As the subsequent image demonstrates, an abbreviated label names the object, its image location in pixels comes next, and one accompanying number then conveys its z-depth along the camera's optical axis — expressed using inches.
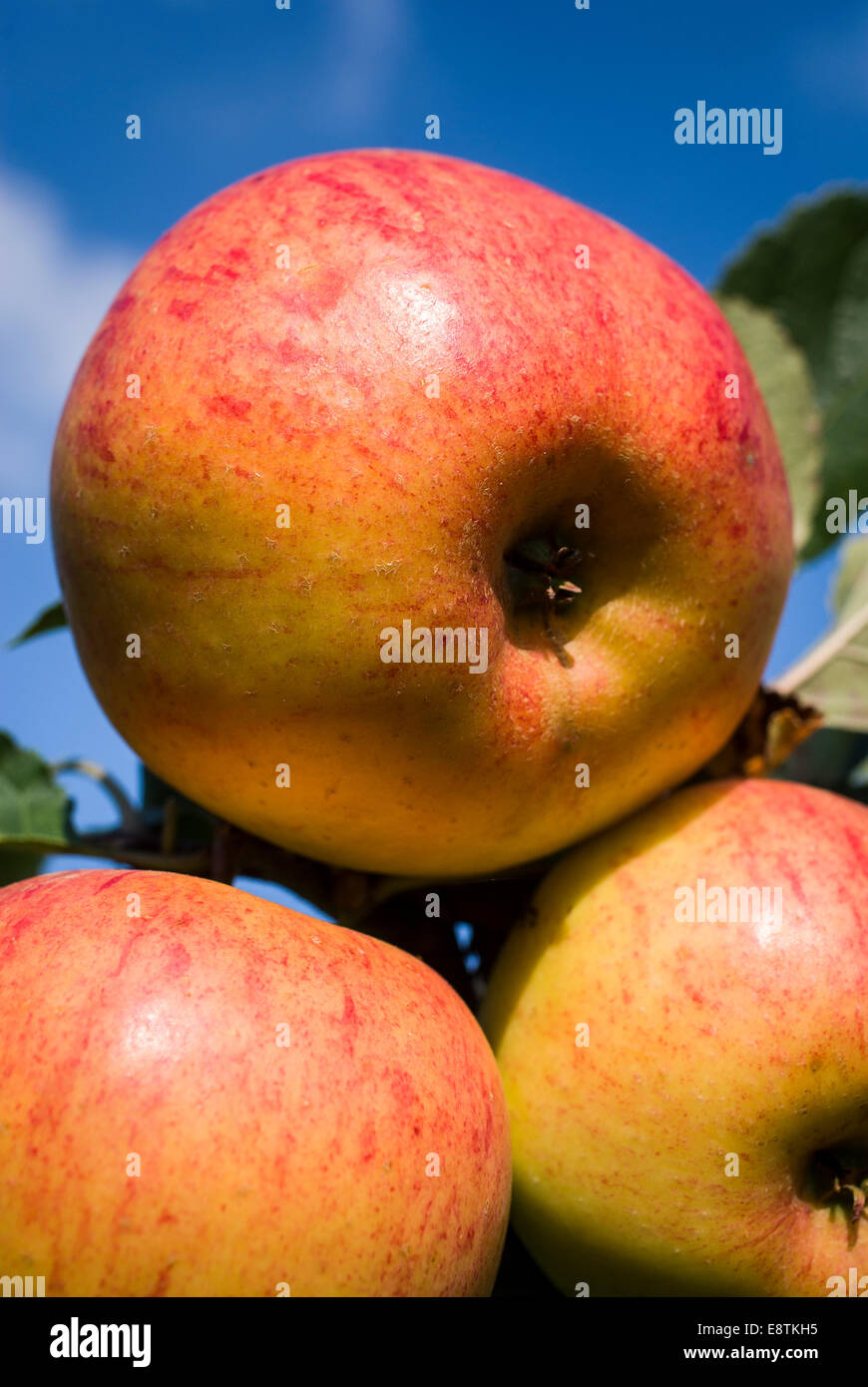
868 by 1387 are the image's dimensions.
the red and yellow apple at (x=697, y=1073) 11.4
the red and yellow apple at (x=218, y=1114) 10.6
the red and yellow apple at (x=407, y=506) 11.1
